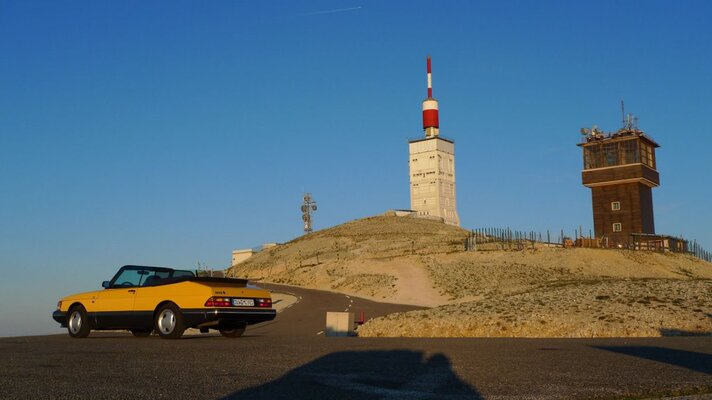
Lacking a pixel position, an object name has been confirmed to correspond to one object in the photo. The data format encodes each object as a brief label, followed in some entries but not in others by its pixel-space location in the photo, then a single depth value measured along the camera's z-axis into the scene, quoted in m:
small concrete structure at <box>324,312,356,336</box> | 24.20
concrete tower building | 140.62
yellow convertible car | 16.08
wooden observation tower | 79.81
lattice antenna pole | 127.69
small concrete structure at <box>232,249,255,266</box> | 115.35
